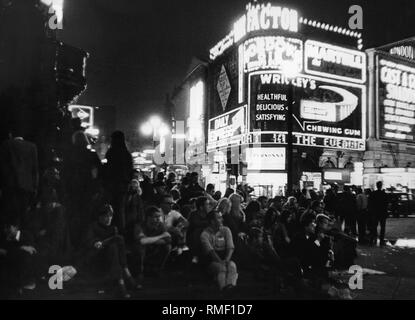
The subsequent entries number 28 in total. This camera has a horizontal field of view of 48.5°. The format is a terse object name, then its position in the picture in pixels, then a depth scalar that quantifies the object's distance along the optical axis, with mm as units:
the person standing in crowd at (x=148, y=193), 10698
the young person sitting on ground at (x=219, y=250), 7324
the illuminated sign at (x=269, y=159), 36781
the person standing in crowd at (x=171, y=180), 14190
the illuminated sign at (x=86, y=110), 31445
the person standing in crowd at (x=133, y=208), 8258
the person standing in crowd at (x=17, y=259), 6148
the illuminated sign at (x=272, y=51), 37250
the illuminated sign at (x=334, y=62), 39406
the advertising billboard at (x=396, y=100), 42344
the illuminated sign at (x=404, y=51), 44562
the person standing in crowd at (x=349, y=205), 16275
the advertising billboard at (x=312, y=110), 36844
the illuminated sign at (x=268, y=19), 37969
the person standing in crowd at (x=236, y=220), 8656
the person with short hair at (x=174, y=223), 8453
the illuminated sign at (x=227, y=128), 39062
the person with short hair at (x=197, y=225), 7713
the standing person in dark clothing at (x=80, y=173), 8375
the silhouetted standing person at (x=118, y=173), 8195
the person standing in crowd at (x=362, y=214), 16000
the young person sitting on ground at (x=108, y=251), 6812
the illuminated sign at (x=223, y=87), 44119
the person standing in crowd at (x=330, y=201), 17291
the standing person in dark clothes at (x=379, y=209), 15261
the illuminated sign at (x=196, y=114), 53750
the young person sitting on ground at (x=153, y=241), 7613
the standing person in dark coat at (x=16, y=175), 7352
